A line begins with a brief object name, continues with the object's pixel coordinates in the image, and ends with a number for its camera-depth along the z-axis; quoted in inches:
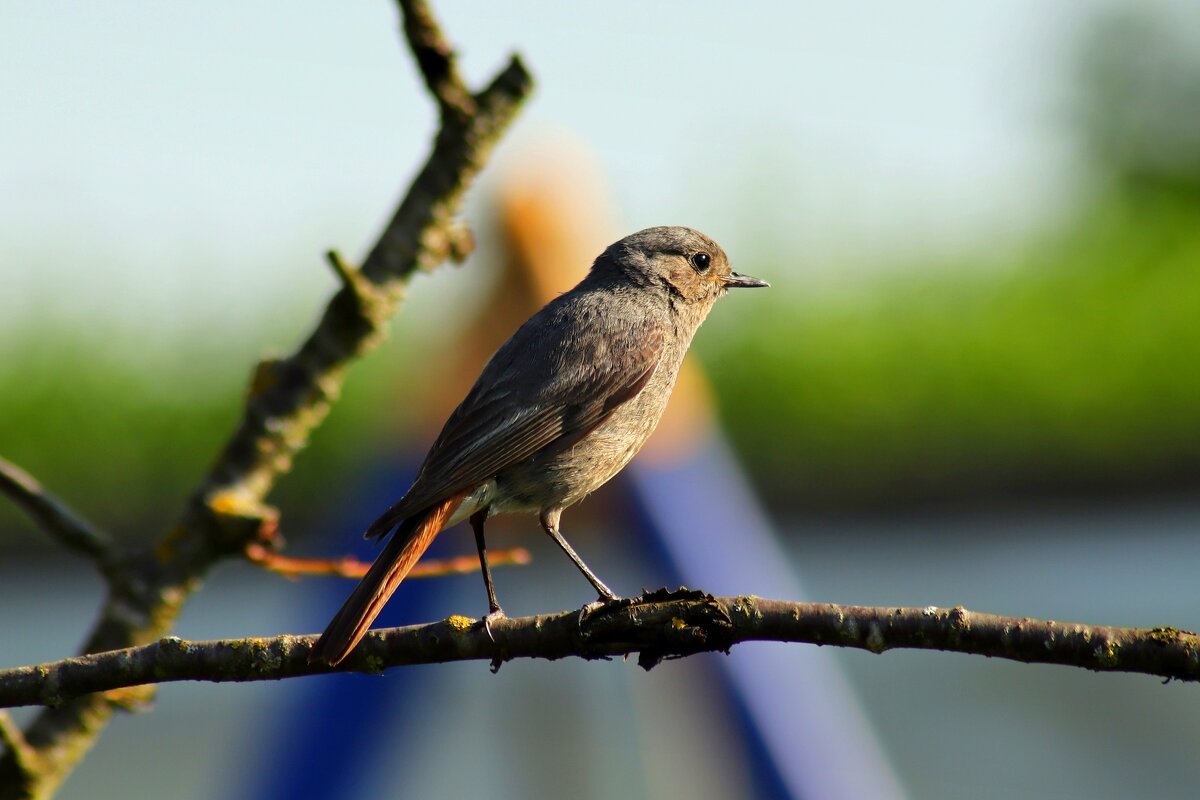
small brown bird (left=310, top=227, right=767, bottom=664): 252.8
